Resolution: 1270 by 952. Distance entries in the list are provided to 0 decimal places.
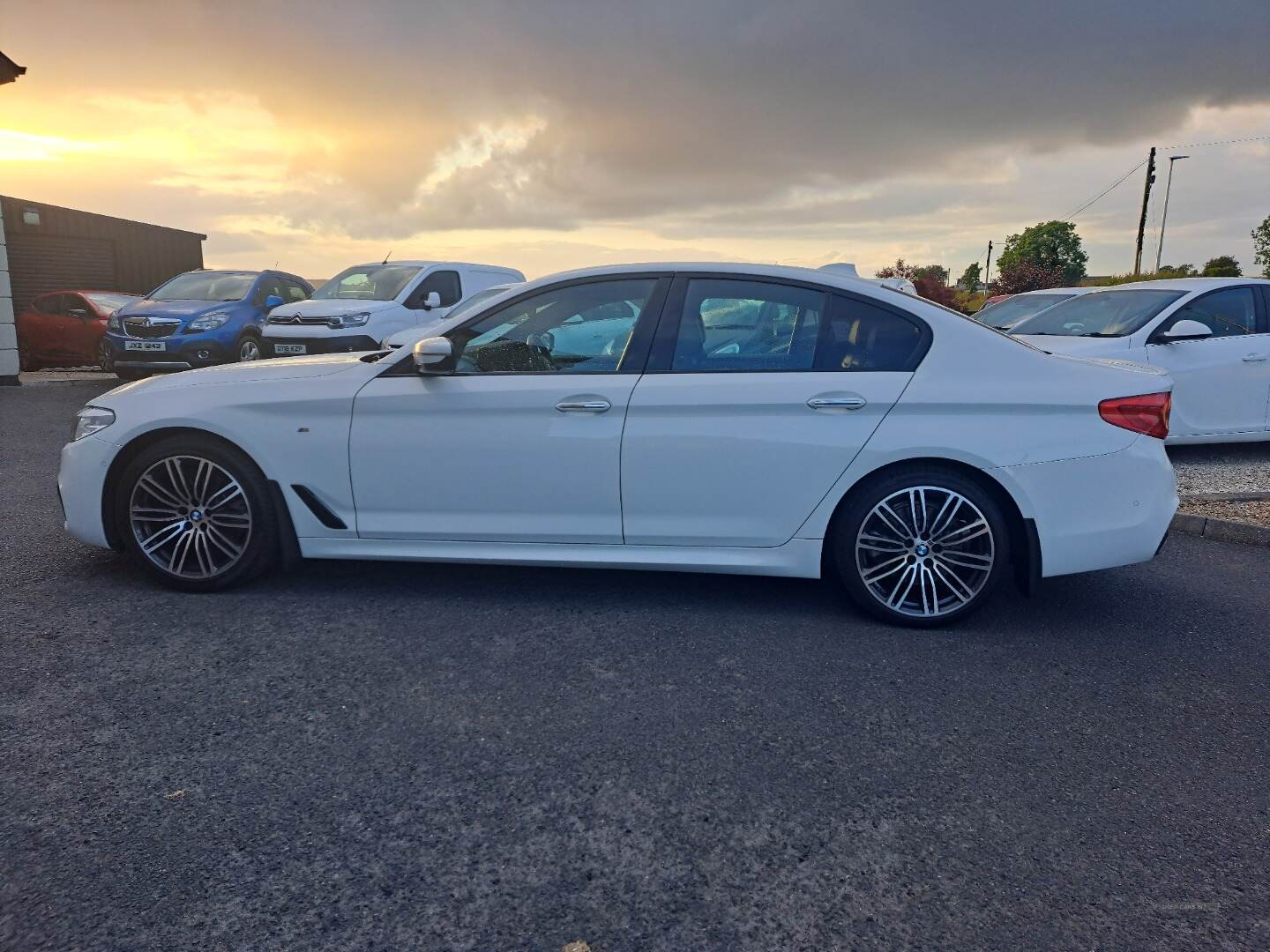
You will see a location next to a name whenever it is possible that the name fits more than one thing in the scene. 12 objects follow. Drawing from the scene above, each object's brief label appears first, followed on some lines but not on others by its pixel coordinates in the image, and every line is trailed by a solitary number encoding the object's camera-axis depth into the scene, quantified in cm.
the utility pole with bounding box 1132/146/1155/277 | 4306
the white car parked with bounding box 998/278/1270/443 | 788
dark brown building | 2370
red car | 1772
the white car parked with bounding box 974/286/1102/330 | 1156
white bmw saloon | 405
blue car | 1406
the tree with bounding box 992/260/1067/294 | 4875
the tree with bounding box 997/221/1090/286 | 8869
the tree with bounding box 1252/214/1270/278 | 6488
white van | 1227
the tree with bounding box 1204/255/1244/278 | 4757
